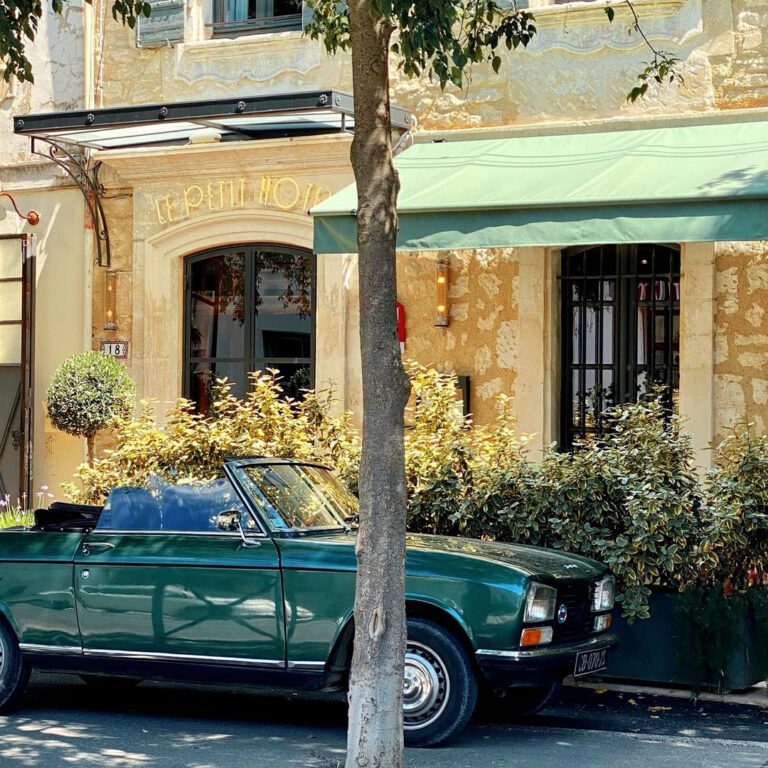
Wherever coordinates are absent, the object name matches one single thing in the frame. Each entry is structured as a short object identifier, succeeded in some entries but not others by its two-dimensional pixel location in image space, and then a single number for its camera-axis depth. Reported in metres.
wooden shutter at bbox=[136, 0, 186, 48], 14.10
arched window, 13.65
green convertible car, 7.00
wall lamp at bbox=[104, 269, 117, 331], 14.28
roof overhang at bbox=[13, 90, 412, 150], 11.56
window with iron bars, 12.23
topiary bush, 13.32
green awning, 9.95
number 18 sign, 14.30
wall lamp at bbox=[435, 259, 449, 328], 12.77
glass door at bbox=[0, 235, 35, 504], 14.65
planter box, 8.12
